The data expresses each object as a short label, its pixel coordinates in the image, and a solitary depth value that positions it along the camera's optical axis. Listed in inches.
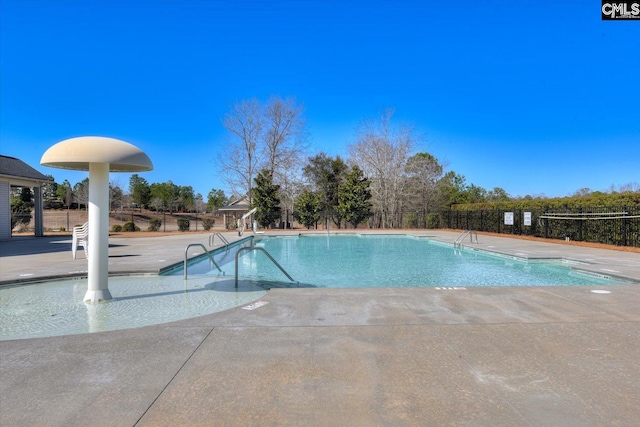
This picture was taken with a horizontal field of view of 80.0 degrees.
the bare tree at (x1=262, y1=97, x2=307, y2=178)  1198.3
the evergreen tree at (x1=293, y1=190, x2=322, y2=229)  1147.9
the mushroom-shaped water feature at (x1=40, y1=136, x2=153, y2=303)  186.9
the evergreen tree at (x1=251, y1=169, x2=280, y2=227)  1106.1
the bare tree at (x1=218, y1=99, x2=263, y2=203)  1185.4
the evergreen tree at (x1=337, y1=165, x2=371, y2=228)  1141.7
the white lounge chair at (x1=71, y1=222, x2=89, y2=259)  380.9
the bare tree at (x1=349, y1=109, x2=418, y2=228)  1200.8
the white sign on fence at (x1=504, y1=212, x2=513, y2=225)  746.2
